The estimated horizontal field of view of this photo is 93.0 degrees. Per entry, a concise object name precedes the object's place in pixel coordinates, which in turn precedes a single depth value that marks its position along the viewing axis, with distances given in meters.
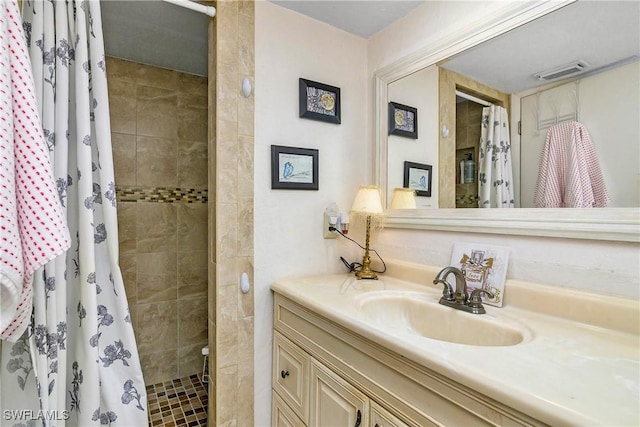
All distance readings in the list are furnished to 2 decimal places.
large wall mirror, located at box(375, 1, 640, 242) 0.85
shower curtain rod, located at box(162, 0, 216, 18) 1.18
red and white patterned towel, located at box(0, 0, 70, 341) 0.77
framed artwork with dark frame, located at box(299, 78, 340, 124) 1.46
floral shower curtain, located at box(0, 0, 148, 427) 1.06
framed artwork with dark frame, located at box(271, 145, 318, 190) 1.40
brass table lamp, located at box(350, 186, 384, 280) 1.44
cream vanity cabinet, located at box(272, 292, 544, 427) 0.65
